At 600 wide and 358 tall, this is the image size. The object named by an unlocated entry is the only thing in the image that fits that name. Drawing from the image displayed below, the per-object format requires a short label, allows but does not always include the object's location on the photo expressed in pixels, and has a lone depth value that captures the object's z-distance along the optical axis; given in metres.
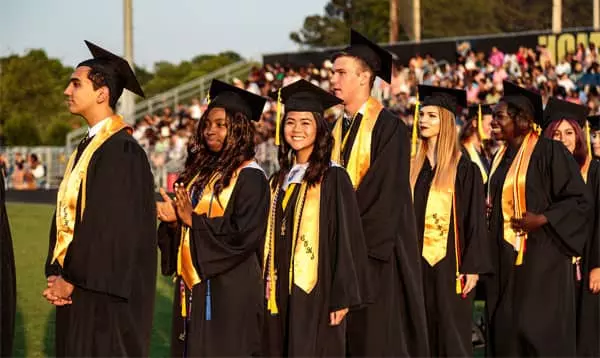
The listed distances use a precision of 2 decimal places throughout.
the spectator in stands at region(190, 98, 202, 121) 34.91
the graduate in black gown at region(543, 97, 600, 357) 10.52
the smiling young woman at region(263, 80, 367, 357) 7.62
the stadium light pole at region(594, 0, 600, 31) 39.27
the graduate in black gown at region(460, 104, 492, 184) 11.96
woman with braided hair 7.40
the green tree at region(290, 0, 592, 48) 63.00
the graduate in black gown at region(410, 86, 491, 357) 9.76
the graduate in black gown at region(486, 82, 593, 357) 9.70
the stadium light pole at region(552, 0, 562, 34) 36.81
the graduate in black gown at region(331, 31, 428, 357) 8.39
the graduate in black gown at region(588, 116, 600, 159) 12.41
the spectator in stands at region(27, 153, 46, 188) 37.69
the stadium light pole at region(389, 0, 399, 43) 49.75
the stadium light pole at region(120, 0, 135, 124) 29.97
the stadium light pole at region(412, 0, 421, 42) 47.06
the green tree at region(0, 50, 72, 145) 47.97
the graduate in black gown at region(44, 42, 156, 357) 6.71
